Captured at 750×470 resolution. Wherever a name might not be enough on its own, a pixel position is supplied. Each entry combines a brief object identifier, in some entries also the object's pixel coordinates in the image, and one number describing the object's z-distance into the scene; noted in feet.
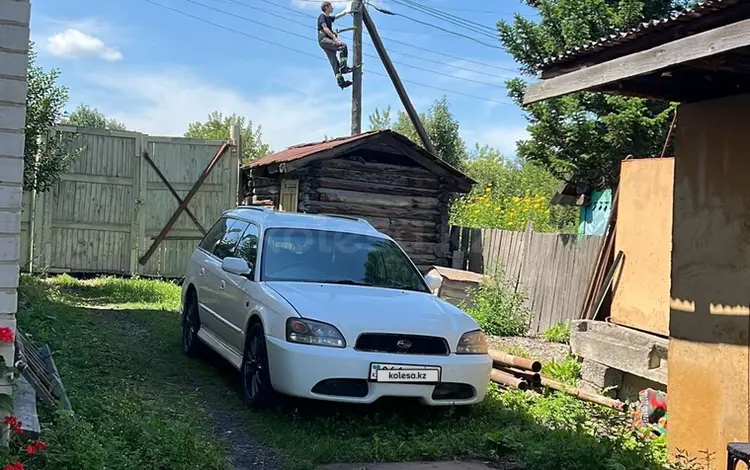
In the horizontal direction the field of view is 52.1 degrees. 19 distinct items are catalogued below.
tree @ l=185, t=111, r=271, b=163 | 130.82
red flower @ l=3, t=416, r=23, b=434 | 13.37
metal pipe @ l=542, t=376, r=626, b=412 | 25.25
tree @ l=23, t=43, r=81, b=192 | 40.01
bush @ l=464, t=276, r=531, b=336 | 38.55
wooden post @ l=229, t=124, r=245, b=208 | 54.29
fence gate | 48.73
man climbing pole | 60.59
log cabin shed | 46.32
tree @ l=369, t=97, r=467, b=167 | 103.04
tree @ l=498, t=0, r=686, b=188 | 50.01
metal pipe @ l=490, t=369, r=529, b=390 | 26.94
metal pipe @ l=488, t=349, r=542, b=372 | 26.84
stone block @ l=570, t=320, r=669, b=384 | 24.40
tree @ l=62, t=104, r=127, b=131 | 135.94
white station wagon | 19.84
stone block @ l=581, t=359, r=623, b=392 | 26.63
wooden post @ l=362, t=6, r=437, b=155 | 60.54
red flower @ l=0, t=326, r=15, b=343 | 13.91
